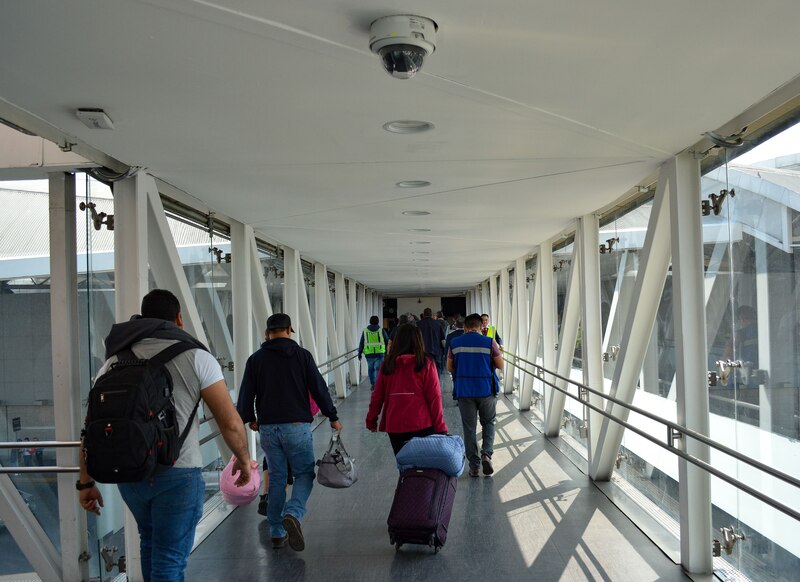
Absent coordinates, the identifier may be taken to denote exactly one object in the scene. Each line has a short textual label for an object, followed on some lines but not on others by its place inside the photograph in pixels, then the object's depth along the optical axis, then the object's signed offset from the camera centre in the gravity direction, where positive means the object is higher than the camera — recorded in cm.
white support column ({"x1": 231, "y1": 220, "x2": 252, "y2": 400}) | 623 +7
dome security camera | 209 +76
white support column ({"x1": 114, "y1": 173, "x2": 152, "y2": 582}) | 398 +31
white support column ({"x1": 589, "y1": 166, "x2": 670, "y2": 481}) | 442 -7
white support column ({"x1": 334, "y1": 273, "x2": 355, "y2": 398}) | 1327 -20
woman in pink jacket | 466 -62
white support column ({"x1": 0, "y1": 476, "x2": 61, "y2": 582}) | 361 -115
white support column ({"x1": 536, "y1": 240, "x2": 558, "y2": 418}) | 885 -12
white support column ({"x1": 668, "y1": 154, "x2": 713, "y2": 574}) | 384 -33
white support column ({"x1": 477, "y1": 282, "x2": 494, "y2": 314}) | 1773 -6
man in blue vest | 590 -71
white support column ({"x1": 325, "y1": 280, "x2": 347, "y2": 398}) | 1209 -86
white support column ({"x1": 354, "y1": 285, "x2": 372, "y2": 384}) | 1712 -26
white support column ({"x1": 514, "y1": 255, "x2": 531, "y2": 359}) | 1112 -11
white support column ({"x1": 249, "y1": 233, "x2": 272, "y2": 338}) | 670 +8
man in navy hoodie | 414 -63
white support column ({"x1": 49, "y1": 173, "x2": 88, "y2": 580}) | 373 -35
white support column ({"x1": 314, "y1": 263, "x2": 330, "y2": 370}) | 1077 -15
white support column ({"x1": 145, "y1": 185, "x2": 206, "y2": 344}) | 427 +27
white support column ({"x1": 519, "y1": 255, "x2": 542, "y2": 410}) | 992 -73
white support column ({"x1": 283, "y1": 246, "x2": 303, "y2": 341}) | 857 +21
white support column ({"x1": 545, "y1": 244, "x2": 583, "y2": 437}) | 755 -55
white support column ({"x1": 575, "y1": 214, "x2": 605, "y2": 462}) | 630 -19
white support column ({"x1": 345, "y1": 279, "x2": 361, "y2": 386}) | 1448 -62
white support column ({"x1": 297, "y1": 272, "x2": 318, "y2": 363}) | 922 -23
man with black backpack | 232 -41
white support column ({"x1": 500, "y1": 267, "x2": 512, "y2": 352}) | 1335 -14
